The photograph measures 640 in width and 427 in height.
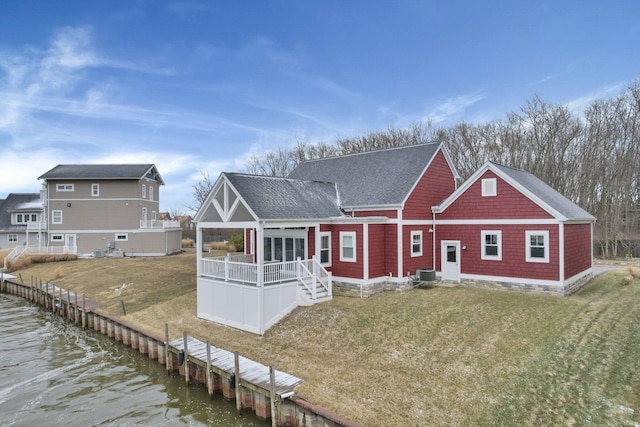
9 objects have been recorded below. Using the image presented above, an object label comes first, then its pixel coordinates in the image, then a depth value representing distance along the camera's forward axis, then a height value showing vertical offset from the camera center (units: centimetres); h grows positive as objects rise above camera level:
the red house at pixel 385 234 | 1602 -109
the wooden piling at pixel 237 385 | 1059 -458
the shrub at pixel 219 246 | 4300 -370
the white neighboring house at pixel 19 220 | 4122 -58
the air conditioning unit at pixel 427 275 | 1888 -307
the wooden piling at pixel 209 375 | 1162 -474
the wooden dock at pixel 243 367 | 1013 -443
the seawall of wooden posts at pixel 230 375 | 925 -464
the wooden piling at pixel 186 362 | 1259 -470
